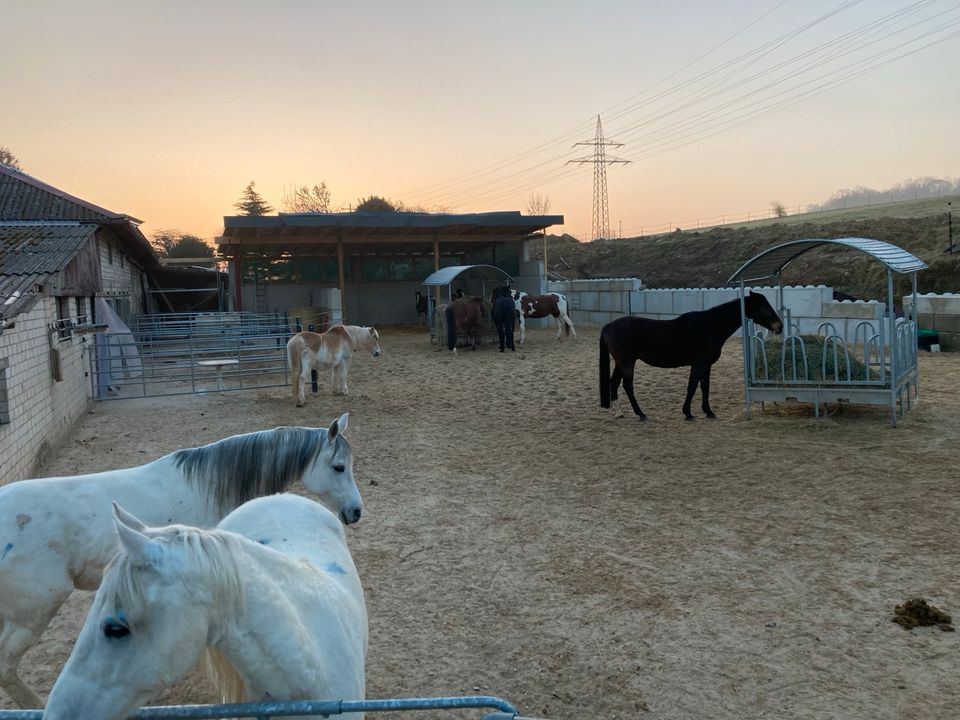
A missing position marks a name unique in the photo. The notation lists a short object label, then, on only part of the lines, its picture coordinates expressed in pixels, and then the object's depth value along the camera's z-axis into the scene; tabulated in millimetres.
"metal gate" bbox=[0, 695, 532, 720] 1434
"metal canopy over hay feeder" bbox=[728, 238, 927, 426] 7941
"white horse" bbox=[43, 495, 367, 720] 1320
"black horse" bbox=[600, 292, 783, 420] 8922
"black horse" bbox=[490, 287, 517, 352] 16141
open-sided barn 19938
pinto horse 18422
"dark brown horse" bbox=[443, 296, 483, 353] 16406
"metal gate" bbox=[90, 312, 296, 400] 11445
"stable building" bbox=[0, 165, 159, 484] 6223
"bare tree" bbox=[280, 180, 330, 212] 53875
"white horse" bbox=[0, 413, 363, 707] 2797
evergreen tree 63866
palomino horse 10320
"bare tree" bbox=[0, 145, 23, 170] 39112
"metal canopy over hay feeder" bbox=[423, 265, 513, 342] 19172
